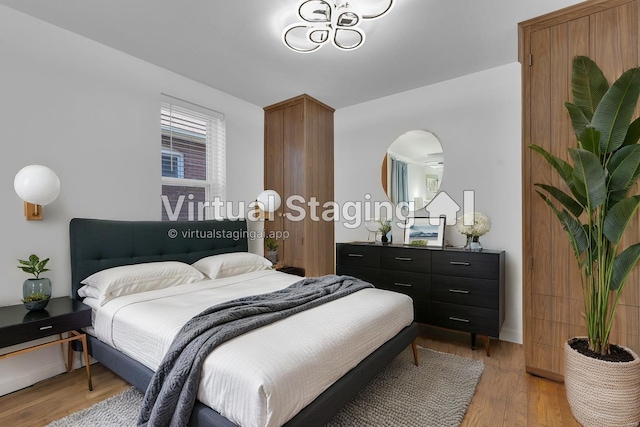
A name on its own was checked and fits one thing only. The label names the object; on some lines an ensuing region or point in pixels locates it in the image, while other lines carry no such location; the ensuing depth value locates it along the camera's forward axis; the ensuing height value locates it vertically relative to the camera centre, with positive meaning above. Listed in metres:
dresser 2.69 -0.67
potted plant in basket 1.68 -0.08
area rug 1.78 -1.22
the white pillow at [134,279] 2.21 -0.50
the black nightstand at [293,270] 3.68 -0.68
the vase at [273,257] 3.67 -0.52
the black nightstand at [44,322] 1.80 -0.66
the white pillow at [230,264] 2.93 -0.50
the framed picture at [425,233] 3.29 -0.23
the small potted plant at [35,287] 2.04 -0.49
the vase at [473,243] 2.93 -0.30
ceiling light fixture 2.01 +1.35
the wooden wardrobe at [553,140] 2.03 +0.53
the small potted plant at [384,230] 3.59 -0.20
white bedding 1.22 -0.65
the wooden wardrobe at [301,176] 3.81 +0.49
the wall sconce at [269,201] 3.68 +0.16
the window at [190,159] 3.17 +0.62
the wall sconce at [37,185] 2.06 +0.22
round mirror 3.46 +0.53
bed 1.37 -0.61
